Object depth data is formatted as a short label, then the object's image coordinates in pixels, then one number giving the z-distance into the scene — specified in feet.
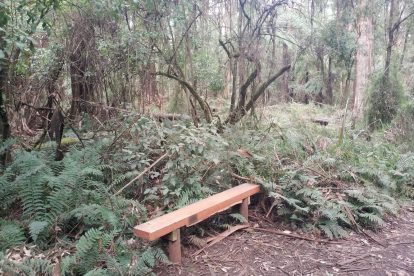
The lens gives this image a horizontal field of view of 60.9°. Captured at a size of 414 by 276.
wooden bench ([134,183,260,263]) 10.37
